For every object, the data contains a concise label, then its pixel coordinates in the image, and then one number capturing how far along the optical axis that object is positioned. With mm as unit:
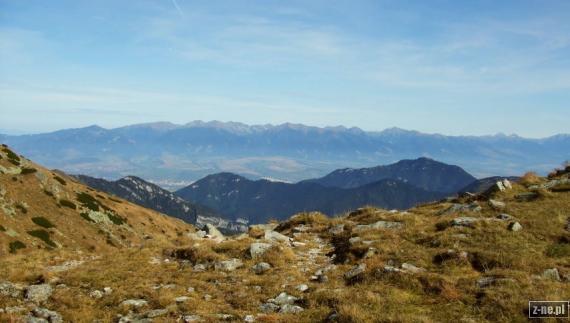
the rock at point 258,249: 21188
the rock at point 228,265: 19781
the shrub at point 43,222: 61344
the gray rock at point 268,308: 14430
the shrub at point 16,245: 49350
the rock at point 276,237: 24564
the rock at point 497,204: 25400
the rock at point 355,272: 17095
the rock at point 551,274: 15261
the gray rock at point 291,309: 14125
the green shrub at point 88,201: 79188
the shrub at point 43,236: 56812
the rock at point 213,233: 30262
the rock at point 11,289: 16344
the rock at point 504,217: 22866
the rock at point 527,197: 26719
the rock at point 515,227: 20594
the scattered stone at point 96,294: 16219
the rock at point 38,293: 16019
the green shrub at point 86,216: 73719
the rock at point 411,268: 16870
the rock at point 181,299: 15306
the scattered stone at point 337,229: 26641
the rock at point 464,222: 22258
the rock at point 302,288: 16125
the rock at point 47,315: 14047
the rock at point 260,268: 19188
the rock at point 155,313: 14042
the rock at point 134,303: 15094
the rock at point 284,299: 15039
